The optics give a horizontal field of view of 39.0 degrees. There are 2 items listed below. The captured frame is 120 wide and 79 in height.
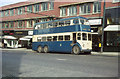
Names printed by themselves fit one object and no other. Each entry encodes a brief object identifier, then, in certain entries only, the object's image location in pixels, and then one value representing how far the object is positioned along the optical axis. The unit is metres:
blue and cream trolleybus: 20.53
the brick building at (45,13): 28.78
